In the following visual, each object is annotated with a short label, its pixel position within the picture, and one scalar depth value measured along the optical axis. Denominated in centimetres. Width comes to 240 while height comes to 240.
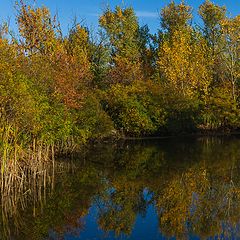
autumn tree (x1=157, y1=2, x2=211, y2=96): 4838
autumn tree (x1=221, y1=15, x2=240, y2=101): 4791
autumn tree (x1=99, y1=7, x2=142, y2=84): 5919
